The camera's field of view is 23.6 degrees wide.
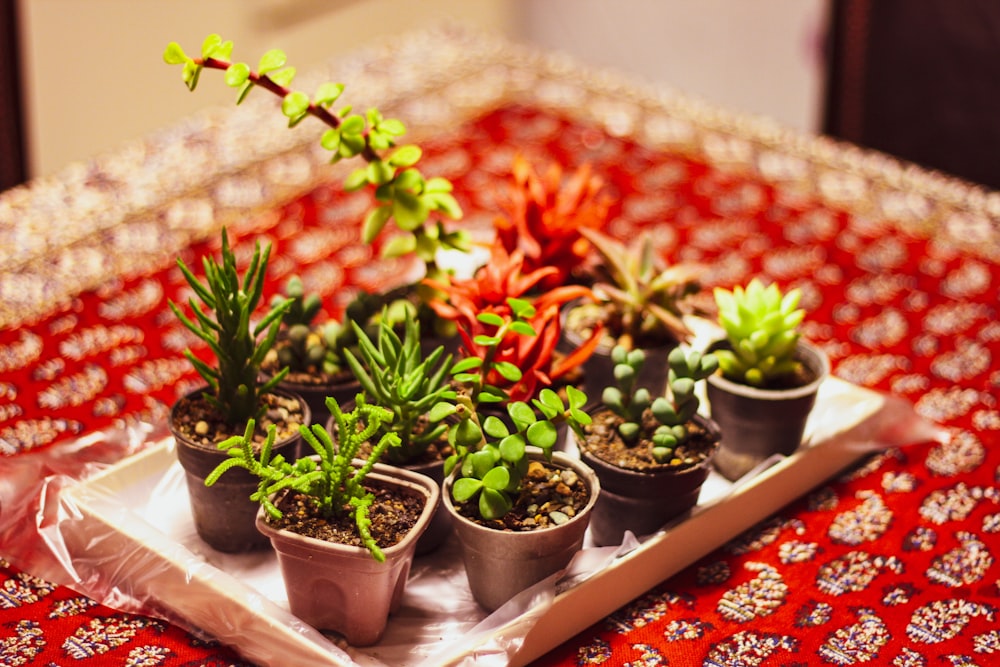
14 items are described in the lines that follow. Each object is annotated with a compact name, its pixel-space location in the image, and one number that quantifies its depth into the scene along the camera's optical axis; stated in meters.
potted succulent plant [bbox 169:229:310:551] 0.85
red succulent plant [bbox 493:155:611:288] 0.95
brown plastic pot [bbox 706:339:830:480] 0.91
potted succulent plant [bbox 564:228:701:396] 0.94
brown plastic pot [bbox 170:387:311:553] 0.85
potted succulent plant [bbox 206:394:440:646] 0.81
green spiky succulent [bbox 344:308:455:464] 0.84
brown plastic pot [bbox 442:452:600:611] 0.82
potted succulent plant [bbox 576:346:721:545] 0.86
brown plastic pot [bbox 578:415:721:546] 0.86
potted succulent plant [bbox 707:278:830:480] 0.91
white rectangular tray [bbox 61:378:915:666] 0.82
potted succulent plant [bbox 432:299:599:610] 0.82
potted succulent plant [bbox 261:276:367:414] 0.90
